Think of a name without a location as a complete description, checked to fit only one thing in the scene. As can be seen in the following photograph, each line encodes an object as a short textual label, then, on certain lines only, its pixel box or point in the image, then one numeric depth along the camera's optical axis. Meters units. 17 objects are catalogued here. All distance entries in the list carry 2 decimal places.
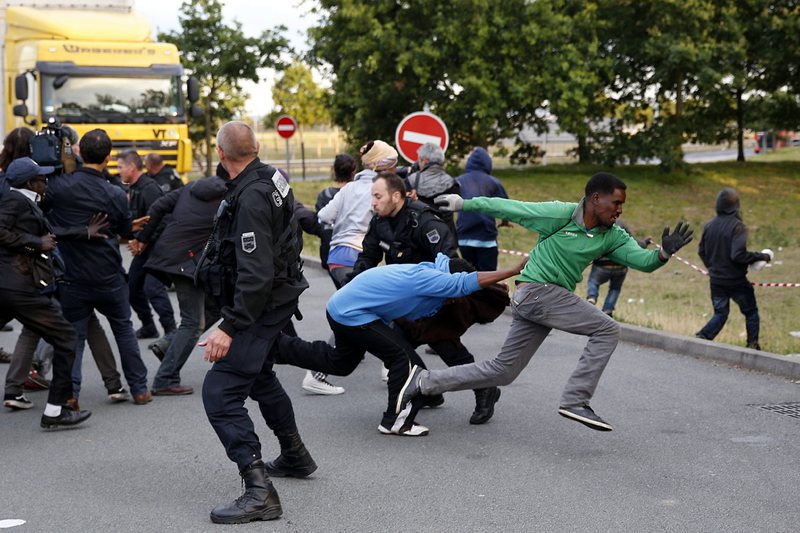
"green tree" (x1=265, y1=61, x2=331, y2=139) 57.56
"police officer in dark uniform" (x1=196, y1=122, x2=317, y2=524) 5.11
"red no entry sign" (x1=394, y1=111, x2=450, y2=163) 13.52
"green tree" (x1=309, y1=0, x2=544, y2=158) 30.81
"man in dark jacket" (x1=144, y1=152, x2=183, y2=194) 11.48
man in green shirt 6.36
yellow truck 21.16
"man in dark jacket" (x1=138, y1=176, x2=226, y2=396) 8.05
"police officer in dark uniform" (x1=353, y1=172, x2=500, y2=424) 7.25
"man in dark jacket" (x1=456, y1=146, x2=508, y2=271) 10.98
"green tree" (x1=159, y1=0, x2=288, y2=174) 37.66
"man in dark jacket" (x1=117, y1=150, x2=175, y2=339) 9.56
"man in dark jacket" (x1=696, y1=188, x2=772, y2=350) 10.01
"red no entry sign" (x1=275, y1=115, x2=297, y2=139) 32.25
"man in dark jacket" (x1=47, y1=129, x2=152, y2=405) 7.38
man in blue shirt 6.49
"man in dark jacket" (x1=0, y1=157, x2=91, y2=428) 6.98
